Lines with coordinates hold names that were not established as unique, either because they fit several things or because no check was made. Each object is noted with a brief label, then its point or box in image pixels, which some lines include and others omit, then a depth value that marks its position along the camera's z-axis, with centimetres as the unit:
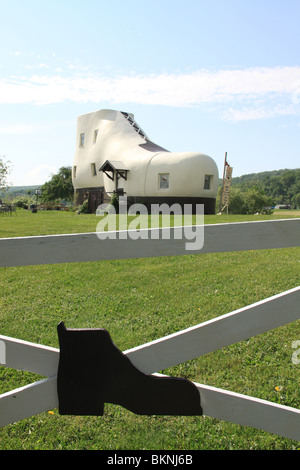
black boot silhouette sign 170
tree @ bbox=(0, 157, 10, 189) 2896
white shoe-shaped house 2673
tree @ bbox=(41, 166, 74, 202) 6391
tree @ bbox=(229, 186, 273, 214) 3738
